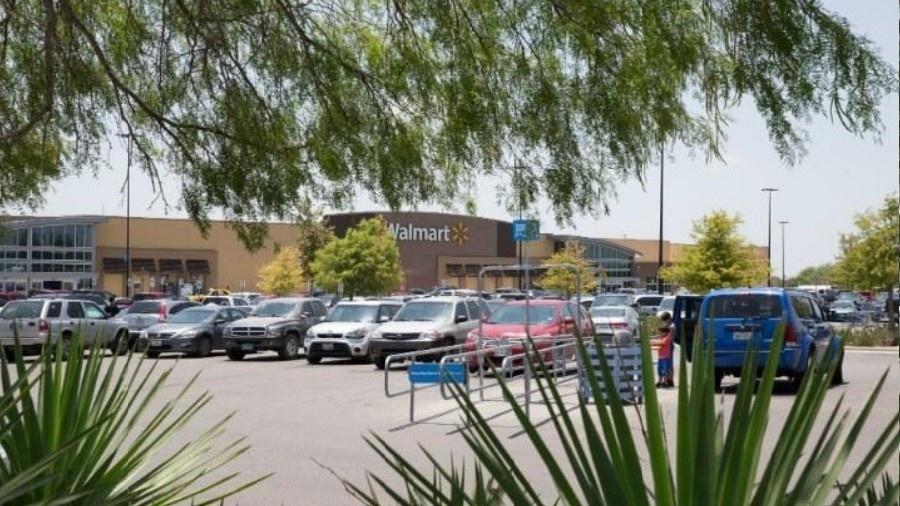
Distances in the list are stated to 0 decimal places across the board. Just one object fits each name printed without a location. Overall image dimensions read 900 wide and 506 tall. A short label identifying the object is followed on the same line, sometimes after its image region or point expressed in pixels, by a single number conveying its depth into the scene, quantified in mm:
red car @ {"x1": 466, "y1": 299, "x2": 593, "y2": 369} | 23625
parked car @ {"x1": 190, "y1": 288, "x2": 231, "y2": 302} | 56025
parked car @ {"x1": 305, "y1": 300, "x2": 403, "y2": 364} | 28188
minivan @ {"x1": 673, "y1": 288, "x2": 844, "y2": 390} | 18156
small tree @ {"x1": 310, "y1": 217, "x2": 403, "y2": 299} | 59125
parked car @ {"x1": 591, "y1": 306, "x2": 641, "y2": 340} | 30094
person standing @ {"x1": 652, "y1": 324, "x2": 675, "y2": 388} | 19808
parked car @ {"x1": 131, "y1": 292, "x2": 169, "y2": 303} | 54250
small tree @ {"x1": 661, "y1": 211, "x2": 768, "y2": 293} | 50844
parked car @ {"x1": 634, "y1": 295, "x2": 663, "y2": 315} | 47800
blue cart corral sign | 15336
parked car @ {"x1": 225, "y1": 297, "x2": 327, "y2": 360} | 30062
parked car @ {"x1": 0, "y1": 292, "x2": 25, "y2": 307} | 51791
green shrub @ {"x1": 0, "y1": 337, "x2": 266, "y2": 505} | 3957
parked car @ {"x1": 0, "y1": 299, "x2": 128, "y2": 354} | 29234
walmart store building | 65125
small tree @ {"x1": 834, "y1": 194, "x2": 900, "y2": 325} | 42969
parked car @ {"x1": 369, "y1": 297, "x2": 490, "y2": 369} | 26031
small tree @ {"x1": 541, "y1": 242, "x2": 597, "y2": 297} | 57531
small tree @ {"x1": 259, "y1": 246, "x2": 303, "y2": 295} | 70688
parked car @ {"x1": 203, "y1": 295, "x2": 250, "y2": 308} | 50188
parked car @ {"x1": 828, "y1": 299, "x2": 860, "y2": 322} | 49250
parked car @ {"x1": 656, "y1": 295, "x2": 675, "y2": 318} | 41806
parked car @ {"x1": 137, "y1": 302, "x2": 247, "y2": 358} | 30344
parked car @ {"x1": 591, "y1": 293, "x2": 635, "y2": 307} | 45559
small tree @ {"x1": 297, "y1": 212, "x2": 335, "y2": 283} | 60719
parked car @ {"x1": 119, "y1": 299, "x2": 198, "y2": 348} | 35594
